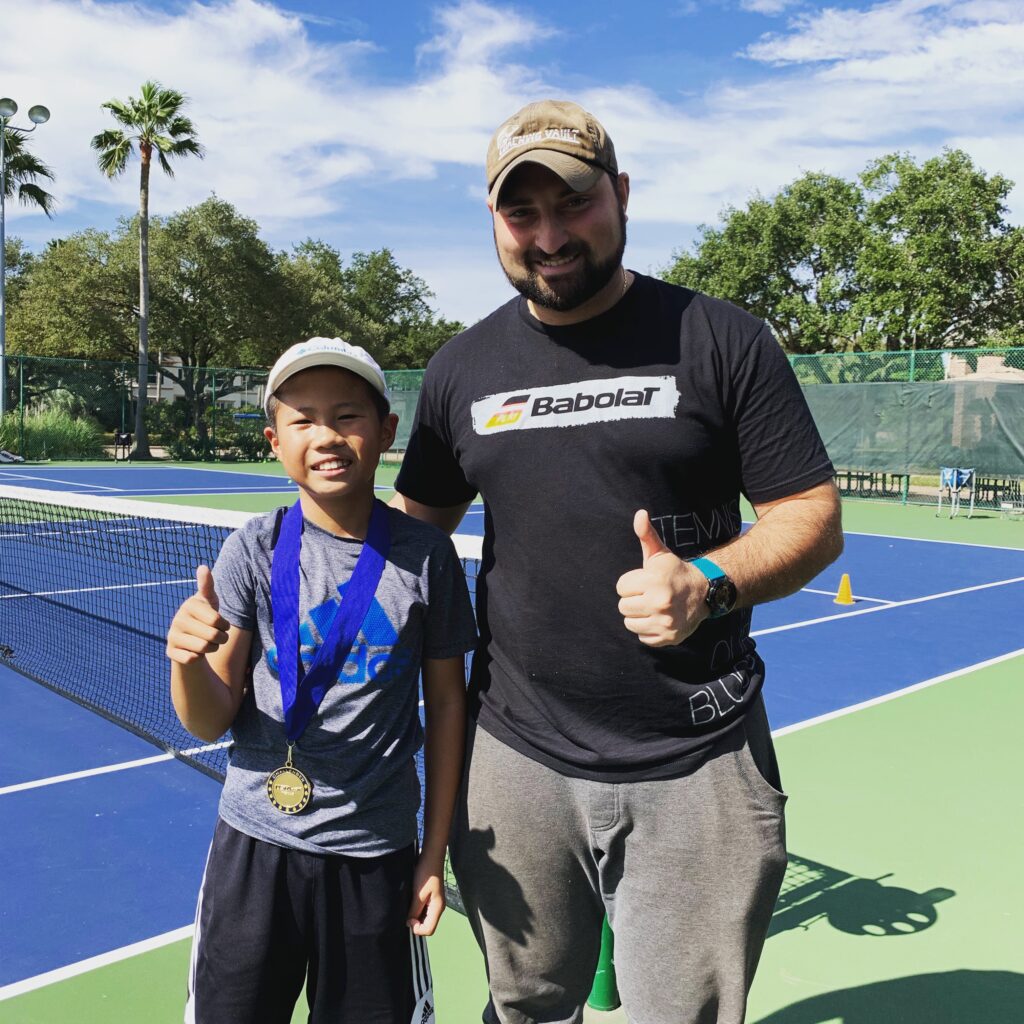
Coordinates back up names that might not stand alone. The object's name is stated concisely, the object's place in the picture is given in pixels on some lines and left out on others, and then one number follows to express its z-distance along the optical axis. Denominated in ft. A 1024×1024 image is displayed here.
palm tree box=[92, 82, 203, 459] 93.45
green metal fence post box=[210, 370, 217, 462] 98.35
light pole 81.15
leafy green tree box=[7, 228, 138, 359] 106.93
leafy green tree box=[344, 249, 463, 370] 191.01
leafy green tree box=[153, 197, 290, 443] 111.55
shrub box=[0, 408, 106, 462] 82.89
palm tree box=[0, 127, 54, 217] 96.89
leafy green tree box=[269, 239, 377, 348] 120.98
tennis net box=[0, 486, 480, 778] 17.58
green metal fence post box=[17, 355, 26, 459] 83.42
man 6.15
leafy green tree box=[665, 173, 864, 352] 107.65
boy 6.37
